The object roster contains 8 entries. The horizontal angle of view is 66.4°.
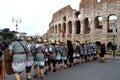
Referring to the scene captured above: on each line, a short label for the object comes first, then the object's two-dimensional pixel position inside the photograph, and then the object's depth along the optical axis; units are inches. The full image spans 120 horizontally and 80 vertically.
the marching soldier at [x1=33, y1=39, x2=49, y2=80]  173.4
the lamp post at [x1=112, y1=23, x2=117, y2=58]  398.9
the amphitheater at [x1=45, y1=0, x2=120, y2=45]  541.4
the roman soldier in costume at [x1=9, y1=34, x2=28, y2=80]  131.6
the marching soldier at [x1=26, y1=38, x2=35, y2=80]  163.1
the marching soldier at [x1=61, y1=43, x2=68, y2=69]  235.3
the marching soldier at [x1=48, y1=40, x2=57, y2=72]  212.5
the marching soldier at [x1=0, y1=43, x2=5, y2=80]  147.3
